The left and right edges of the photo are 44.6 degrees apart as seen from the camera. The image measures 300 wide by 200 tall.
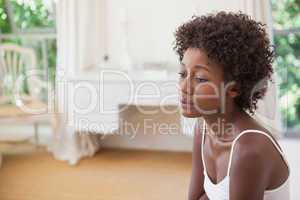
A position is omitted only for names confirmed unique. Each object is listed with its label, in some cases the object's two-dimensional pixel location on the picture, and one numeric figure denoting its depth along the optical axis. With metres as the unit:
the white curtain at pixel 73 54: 3.08
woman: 0.85
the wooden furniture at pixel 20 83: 3.12
